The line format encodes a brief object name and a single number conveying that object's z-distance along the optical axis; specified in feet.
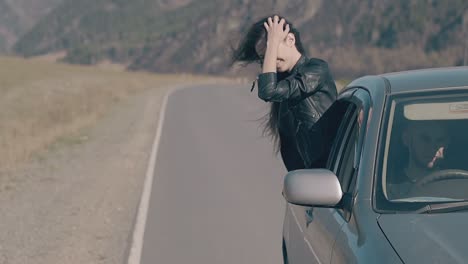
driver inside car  13.31
